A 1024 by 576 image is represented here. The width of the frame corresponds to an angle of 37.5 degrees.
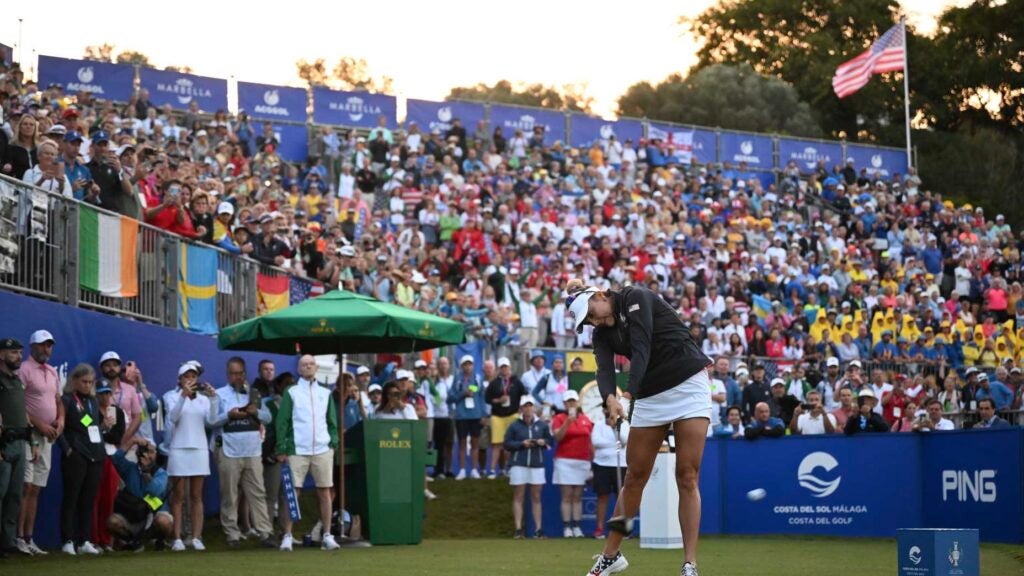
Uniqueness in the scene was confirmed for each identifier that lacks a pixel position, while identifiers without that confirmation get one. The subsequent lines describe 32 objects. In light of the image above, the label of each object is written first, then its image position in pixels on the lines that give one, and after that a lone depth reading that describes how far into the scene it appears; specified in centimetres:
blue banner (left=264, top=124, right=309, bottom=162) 3659
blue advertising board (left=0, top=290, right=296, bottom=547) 1638
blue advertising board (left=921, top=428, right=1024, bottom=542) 1955
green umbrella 1781
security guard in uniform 1471
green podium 1891
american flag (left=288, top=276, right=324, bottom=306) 2298
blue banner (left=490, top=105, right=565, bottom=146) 4078
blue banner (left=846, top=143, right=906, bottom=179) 4844
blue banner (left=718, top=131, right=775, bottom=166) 4572
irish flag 1767
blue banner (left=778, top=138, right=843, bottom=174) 4672
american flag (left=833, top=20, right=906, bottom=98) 4672
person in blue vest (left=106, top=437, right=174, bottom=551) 1684
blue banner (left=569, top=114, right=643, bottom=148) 4225
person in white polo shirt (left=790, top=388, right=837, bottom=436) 2292
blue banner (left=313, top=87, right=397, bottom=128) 3822
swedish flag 2011
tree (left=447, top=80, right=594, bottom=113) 8469
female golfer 1060
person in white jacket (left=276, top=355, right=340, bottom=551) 1833
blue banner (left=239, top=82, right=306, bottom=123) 3728
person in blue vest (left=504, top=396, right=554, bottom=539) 2211
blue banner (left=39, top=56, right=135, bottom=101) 3328
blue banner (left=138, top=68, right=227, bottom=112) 3494
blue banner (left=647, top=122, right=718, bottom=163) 4484
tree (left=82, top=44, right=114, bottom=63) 6389
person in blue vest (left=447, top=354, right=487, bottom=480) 2453
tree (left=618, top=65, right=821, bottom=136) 6725
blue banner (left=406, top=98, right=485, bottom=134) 3888
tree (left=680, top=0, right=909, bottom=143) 6706
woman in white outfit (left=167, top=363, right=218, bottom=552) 1780
